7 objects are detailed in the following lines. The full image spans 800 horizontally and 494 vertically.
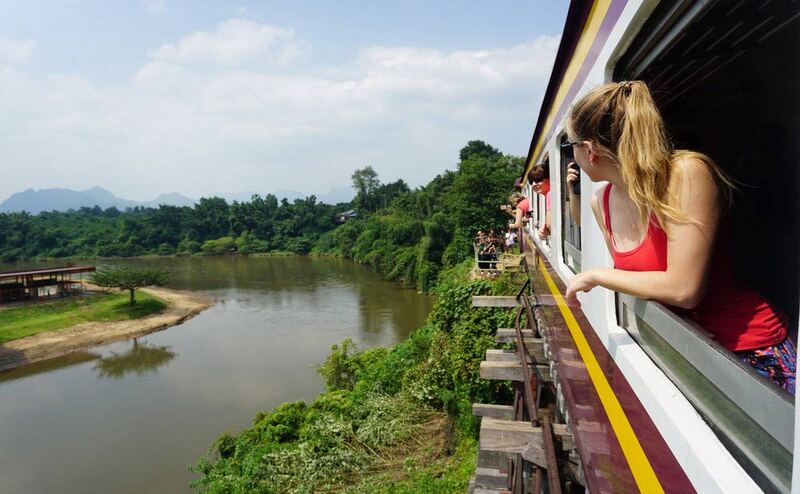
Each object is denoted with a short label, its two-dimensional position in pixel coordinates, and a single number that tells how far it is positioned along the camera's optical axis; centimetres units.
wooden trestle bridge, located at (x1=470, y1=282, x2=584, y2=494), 348
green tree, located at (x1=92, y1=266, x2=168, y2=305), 3225
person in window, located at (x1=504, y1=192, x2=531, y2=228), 674
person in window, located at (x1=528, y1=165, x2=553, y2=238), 468
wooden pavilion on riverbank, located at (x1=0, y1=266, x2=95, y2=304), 3141
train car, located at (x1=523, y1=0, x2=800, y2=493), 104
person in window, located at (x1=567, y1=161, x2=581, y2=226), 212
